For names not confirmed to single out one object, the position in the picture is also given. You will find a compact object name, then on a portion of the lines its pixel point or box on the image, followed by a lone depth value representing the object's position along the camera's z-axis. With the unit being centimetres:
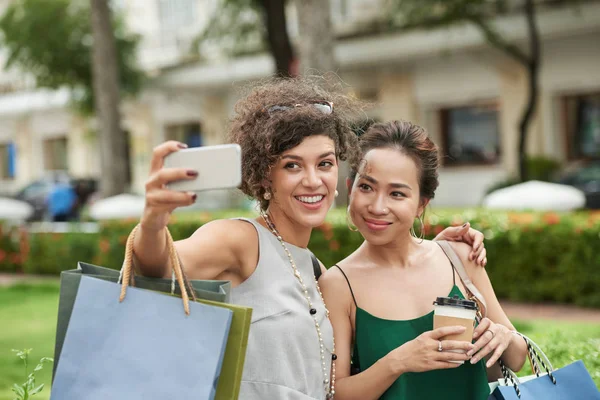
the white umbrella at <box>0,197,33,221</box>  1512
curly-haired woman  205
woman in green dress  229
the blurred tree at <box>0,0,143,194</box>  2220
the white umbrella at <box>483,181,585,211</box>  969
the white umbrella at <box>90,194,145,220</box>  1248
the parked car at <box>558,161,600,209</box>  1558
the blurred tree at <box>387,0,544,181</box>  1692
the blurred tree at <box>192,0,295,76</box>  1544
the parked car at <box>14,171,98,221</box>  2258
